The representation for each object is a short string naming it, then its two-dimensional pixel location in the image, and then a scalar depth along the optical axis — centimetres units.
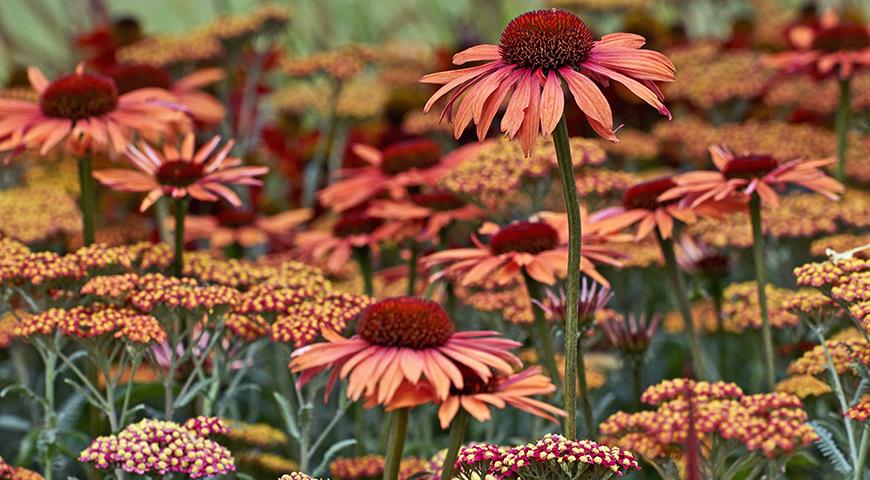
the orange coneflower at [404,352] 475
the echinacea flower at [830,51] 810
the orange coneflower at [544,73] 465
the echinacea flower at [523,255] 595
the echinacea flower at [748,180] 613
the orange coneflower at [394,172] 780
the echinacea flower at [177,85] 824
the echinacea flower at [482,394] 482
